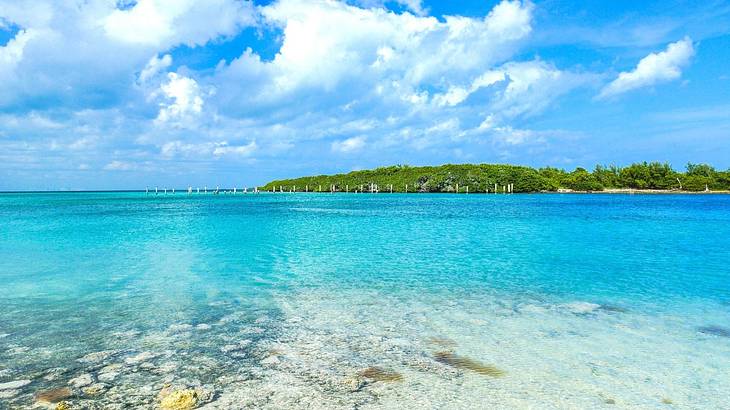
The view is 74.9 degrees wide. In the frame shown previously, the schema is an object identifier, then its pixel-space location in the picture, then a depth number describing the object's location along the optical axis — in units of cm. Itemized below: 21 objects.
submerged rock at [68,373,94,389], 668
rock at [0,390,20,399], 628
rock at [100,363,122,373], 722
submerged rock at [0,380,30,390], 658
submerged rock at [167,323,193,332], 952
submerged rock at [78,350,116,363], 768
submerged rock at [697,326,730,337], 938
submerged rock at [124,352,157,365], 761
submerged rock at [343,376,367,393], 662
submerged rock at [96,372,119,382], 687
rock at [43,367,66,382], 692
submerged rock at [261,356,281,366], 762
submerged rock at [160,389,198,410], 598
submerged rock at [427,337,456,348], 856
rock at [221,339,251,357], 812
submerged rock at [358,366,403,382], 693
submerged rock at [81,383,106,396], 639
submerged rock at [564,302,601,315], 1118
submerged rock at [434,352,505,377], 727
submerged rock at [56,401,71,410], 590
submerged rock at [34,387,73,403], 616
